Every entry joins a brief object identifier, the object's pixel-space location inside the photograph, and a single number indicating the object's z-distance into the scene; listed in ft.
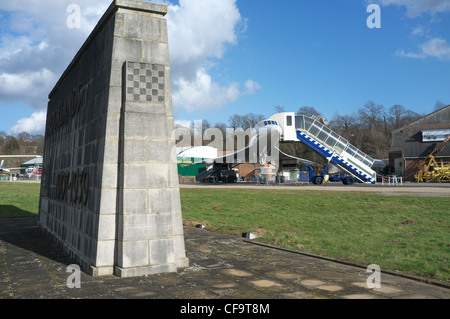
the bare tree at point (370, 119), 290.97
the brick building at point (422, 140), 167.73
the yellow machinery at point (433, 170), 154.30
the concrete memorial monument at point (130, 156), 20.45
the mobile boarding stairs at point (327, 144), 121.49
